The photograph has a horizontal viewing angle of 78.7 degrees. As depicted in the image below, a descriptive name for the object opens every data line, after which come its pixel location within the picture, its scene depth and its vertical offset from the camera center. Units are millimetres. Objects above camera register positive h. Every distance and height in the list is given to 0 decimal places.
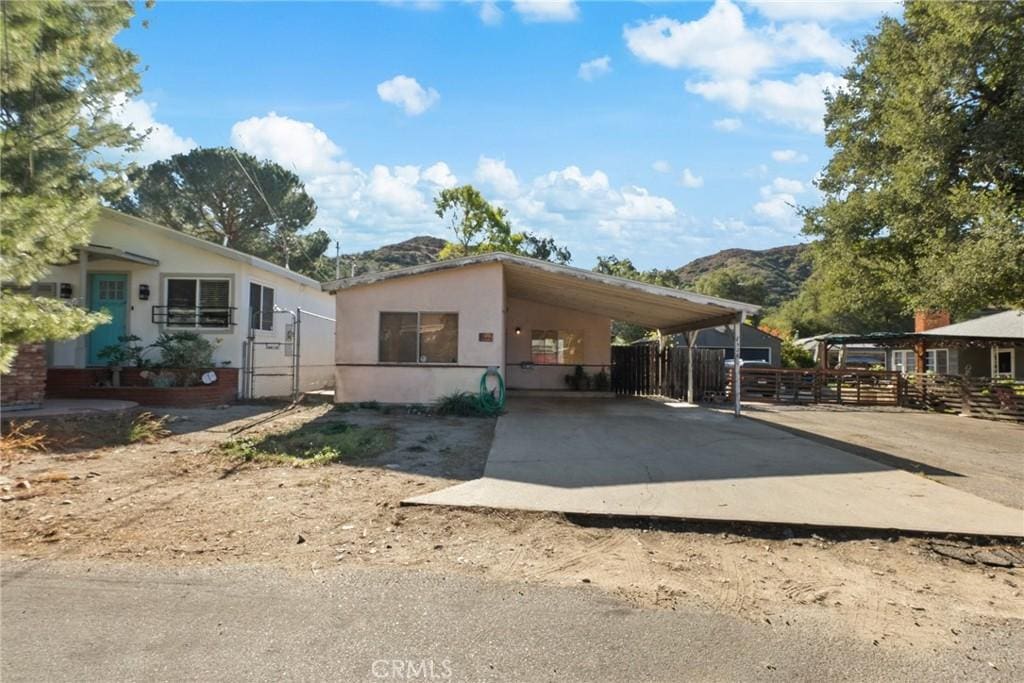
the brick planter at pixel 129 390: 12578 -765
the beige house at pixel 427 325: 12734 +647
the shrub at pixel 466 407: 12094 -981
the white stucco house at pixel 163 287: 13719 +1475
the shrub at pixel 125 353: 12859 -10
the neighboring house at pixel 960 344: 19156 +599
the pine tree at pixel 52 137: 5621 +3100
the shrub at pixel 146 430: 8602 -1117
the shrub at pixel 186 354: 13039 -9
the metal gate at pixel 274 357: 14250 -62
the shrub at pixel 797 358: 32094 +144
